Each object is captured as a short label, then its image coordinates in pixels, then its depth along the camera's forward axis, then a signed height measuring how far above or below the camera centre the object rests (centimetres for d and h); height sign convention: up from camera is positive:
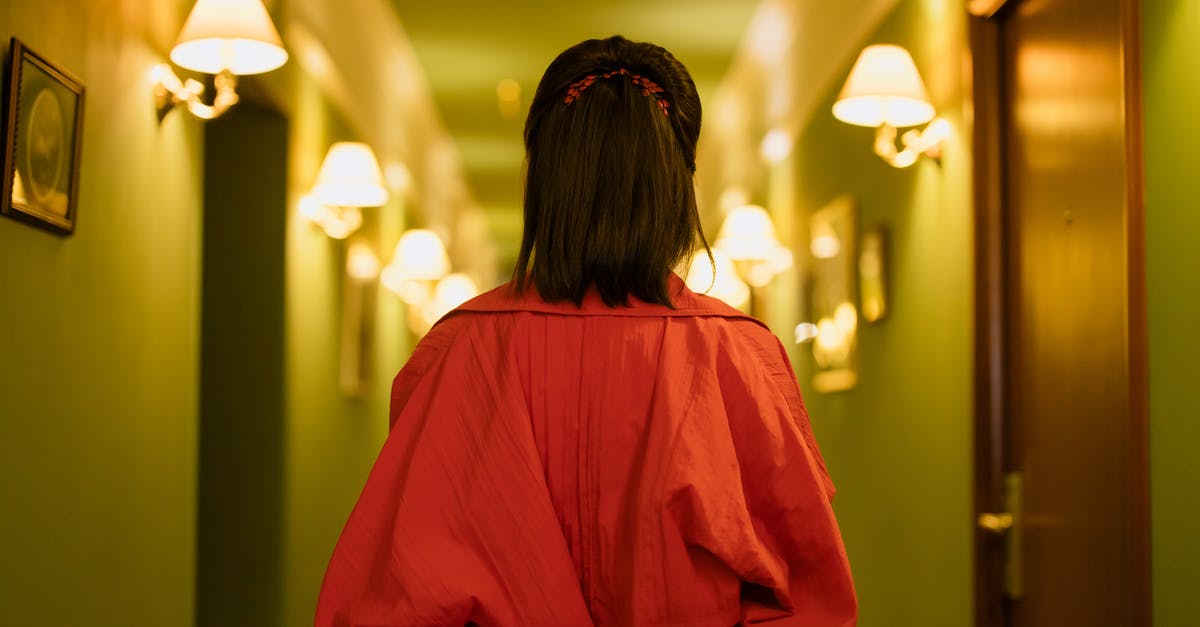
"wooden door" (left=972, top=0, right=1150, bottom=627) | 259 +13
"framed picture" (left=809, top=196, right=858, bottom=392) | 518 +32
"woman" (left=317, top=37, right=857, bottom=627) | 117 -6
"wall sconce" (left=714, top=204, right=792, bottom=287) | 668 +64
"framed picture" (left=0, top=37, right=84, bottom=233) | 253 +44
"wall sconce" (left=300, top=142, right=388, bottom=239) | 548 +74
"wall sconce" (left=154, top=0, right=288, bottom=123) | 352 +85
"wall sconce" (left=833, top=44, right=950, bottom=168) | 393 +81
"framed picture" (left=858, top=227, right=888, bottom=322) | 464 +35
